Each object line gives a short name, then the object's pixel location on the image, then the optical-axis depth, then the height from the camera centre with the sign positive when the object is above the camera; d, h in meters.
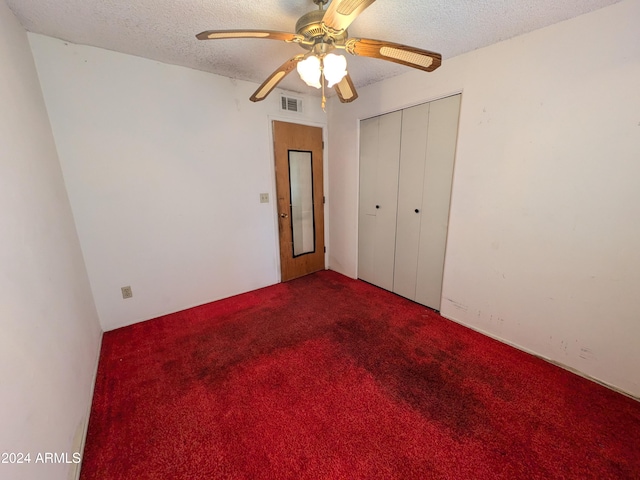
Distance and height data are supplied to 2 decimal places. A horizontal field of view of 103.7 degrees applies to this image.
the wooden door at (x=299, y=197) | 3.02 -0.20
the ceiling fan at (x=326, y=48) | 1.19 +0.66
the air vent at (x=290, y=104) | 2.90 +0.89
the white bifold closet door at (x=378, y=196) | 2.69 -0.19
